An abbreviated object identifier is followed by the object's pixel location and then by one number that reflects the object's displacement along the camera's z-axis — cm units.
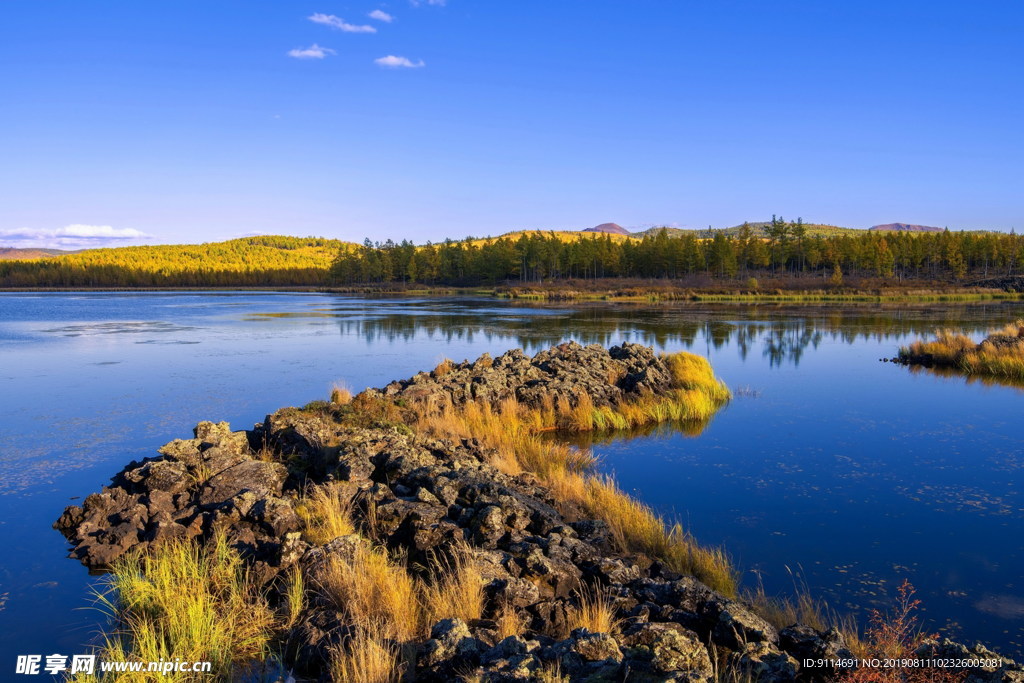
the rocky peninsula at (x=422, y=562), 448
